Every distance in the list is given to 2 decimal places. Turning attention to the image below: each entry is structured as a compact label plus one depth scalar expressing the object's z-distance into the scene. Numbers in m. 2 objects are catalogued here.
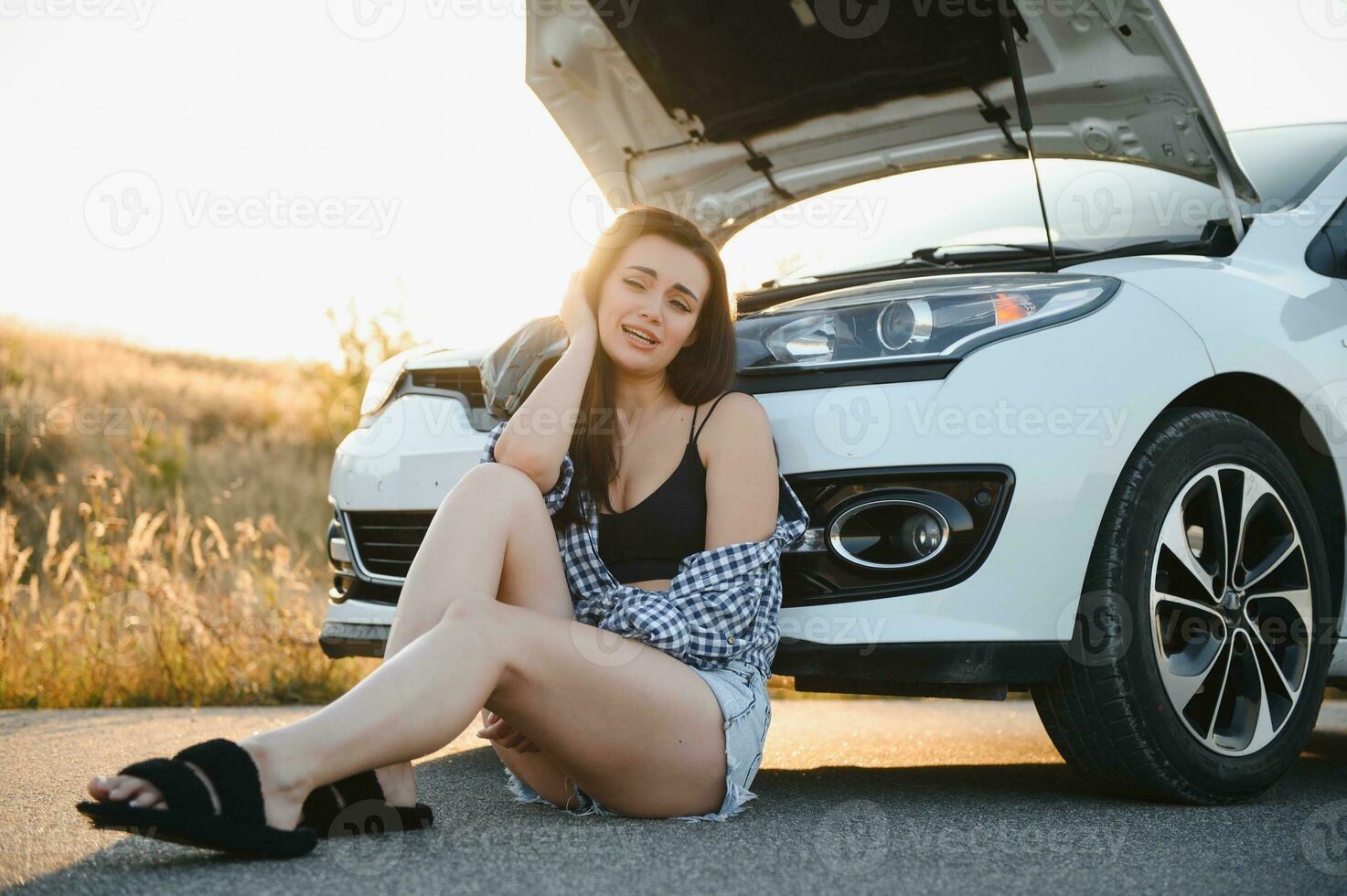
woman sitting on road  2.05
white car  2.59
